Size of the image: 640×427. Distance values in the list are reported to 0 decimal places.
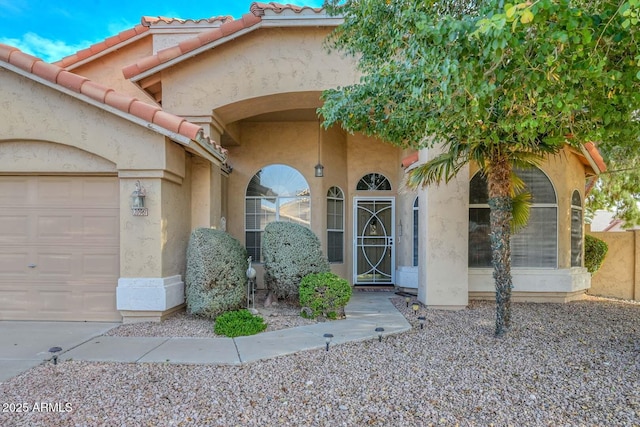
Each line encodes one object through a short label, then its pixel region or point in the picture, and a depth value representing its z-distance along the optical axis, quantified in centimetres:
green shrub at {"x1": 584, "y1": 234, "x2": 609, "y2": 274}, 1080
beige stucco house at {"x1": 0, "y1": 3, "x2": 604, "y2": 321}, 724
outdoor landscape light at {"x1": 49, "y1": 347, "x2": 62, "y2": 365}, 519
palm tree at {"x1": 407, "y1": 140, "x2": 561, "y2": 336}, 643
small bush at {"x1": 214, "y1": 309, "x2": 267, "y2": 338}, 660
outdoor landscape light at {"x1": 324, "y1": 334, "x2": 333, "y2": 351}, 583
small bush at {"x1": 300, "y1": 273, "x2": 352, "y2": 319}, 757
